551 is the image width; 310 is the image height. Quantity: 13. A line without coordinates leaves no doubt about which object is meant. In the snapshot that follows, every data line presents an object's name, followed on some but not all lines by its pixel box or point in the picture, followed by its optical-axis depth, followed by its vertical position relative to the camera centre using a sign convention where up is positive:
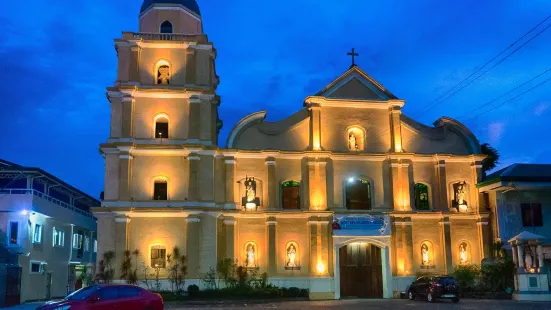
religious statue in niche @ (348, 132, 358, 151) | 39.22 +7.61
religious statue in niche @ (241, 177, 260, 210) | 36.94 +3.96
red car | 18.28 -1.17
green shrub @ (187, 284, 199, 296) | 33.22 -1.57
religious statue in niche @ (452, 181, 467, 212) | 39.00 +4.07
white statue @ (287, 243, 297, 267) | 36.97 +0.33
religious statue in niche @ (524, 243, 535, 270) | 33.88 -0.03
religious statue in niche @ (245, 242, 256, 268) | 36.44 +0.36
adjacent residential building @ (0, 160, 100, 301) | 35.44 +2.21
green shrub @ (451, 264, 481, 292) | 36.03 -1.13
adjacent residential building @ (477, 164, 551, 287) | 37.75 +3.36
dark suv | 31.17 -1.56
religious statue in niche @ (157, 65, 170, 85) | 37.50 +11.67
